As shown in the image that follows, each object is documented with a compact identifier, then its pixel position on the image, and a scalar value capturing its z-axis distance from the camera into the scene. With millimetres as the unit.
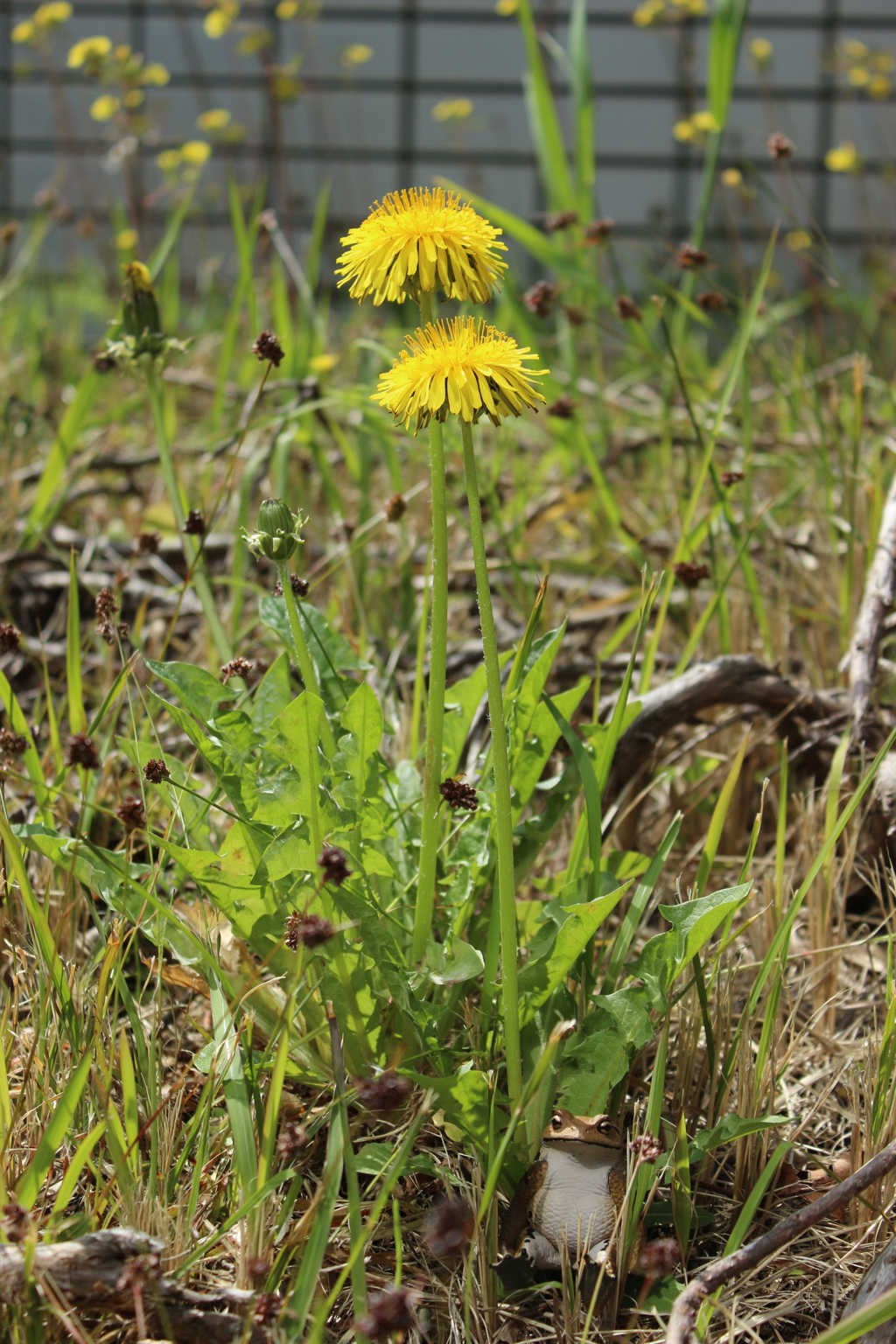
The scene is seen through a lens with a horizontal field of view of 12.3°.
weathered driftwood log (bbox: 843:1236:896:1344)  987
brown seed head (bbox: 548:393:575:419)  1306
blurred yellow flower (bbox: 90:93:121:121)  2260
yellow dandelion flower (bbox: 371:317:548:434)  991
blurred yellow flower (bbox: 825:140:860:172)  2356
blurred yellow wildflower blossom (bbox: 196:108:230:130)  2586
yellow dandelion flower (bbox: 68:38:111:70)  1906
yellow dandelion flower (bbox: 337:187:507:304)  1006
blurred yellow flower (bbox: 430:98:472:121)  3054
